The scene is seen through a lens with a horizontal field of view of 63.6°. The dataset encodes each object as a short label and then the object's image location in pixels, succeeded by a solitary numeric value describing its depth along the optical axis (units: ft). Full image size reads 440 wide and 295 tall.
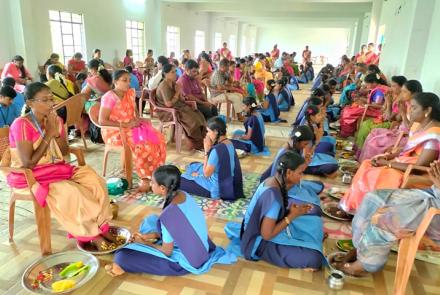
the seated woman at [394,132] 11.31
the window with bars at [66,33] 26.71
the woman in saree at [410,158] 7.95
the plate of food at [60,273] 6.14
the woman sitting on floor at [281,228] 6.69
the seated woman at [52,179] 6.96
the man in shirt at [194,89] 16.03
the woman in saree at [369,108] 15.69
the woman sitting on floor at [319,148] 11.41
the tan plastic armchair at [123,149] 10.74
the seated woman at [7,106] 11.13
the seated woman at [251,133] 14.24
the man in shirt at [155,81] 17.16
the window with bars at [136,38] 36.37
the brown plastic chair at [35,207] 6.87
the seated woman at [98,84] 13.61
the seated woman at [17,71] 19.57
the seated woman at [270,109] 19.79
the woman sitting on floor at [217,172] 9.61
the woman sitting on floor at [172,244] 6.29
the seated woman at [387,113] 13.73
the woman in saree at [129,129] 10.82
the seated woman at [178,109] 14.29
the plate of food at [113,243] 7.32
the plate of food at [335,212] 9.34
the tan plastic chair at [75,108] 12.84
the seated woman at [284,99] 22.88
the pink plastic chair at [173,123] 14.48
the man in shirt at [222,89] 19.57
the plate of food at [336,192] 10.53
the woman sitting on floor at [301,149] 8.86
